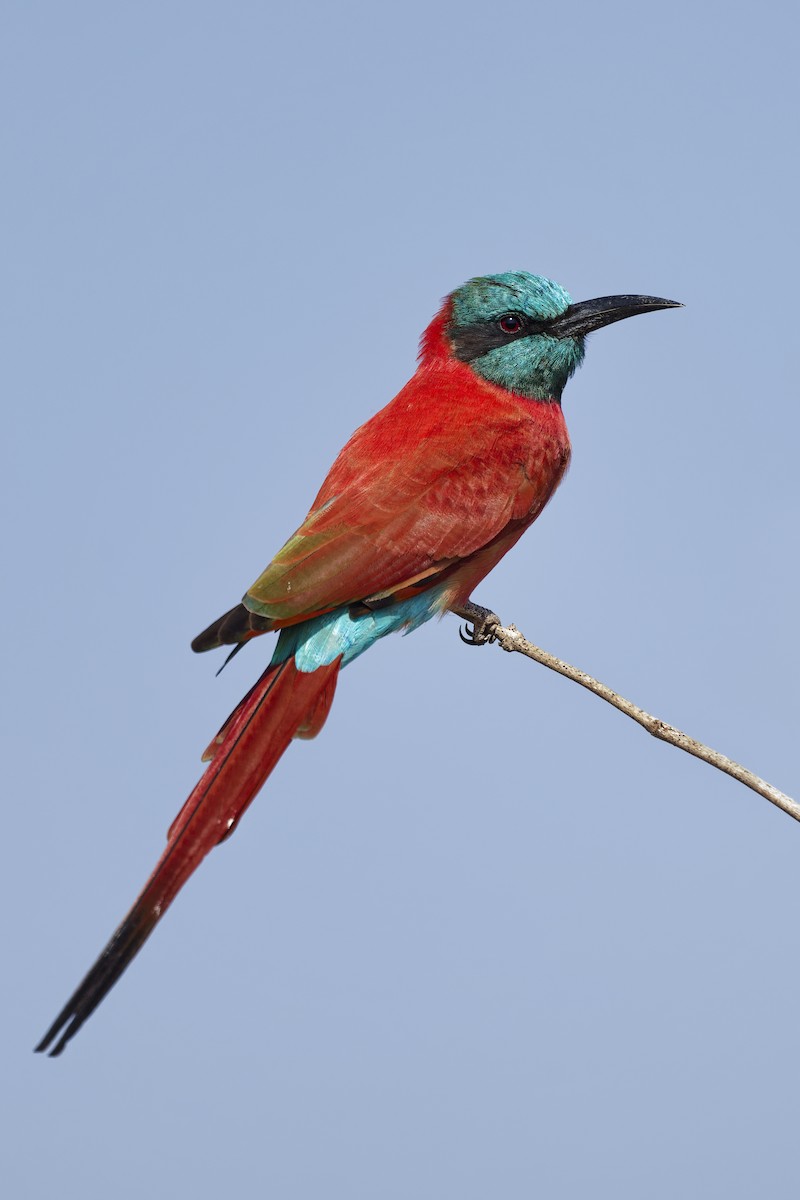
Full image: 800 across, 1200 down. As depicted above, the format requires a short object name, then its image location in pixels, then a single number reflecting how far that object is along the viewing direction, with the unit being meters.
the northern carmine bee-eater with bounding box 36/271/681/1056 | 5.68
